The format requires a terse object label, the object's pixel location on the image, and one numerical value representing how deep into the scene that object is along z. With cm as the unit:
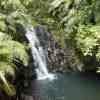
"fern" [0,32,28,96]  530
